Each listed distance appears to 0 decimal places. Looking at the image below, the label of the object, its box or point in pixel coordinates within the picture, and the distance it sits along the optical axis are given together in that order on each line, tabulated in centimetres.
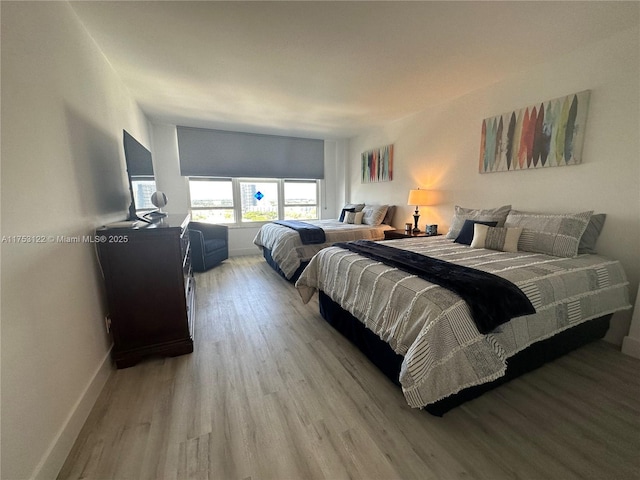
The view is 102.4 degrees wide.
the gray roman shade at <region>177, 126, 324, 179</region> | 468
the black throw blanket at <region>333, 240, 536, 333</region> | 135
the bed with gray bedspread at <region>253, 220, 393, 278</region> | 343
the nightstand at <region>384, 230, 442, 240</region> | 366
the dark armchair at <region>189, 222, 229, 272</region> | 395
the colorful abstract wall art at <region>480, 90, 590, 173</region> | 226
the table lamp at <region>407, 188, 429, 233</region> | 361
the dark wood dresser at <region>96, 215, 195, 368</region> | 179
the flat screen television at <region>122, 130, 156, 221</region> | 206
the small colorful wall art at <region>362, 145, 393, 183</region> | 450
